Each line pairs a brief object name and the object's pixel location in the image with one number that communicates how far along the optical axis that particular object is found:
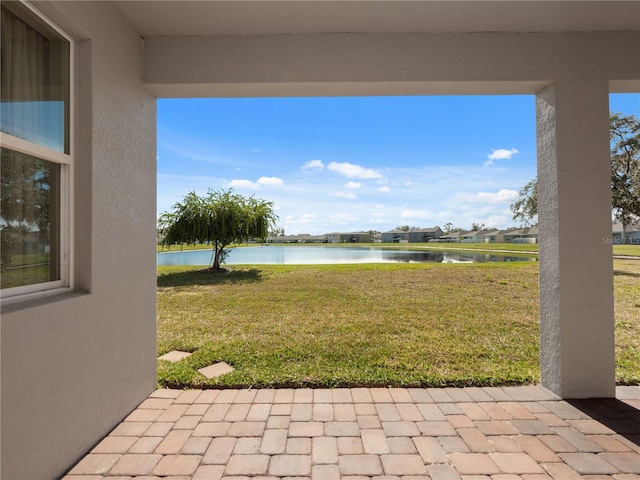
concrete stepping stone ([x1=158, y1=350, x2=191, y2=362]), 3.16
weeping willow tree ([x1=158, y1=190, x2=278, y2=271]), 10.07
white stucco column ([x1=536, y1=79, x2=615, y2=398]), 2.36
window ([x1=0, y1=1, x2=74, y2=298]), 1.49
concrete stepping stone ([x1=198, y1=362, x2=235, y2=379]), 2.80
